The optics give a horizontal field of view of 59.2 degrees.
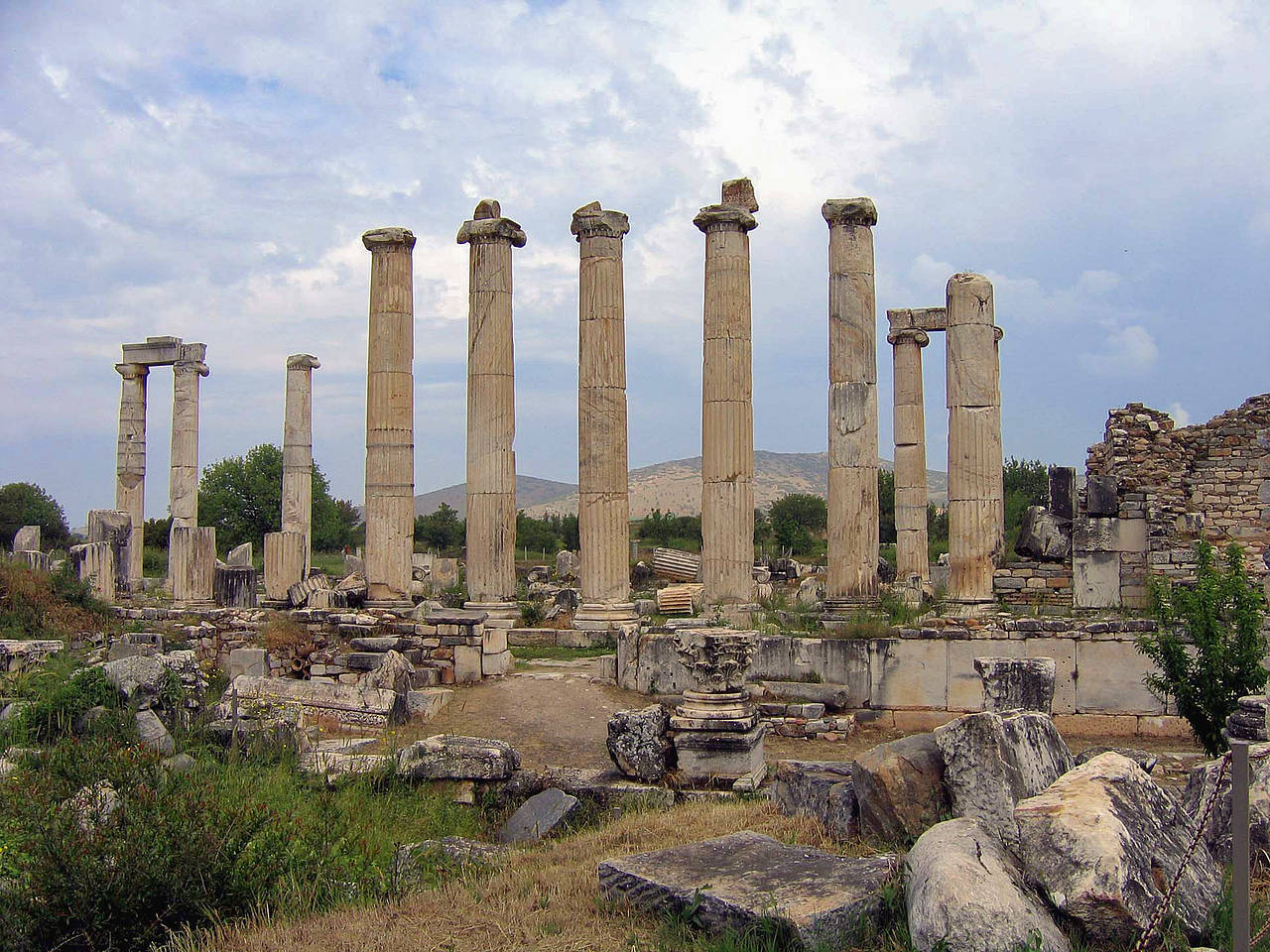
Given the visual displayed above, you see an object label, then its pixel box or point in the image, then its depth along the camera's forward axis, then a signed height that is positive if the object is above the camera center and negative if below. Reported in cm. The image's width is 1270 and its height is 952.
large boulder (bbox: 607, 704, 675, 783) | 1053 -172
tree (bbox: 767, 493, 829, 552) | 5928 +275
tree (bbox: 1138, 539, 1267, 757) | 1086 -91
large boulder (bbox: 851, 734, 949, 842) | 707 -146
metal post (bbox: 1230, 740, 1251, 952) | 411 -107
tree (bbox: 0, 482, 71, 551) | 5747 +281
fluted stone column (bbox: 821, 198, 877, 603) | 2089 +350
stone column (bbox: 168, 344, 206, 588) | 3341 +379
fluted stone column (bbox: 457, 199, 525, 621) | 2280 +336
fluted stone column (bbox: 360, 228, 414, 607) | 2389 +363
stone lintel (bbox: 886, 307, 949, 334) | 2708 +599
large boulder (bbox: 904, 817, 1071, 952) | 489 -154
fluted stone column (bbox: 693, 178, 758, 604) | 2167 +319
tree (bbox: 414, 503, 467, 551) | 6806 +207
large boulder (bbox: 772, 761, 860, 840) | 751 -161
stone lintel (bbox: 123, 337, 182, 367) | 3356 +644
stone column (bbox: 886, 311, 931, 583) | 2755 +298
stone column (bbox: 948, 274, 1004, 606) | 1958 +215
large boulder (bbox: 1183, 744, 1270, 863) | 643 -145
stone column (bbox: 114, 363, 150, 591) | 3394 +358
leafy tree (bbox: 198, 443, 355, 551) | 5506 +338
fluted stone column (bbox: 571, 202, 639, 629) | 2186 +272
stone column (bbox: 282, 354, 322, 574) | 3266 +352
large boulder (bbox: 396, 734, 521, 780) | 1048 -185
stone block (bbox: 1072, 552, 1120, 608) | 1794 -25
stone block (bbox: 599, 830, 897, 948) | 550 -172
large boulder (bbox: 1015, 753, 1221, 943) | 507 -139
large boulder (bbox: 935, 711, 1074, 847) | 679 -122
